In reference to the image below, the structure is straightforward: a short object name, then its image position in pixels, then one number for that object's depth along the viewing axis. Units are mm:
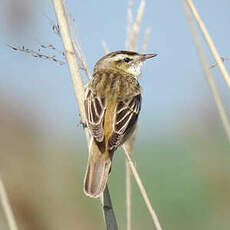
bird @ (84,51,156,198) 6680
